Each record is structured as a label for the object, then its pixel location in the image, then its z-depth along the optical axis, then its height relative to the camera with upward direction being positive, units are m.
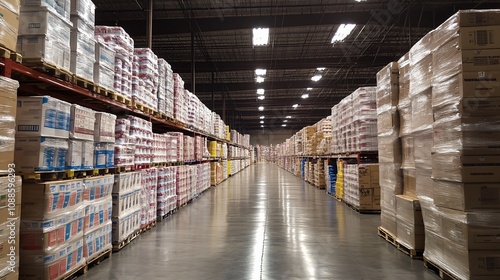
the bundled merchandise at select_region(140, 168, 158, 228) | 6.16 -0.74
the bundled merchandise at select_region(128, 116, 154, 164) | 5.84 +0.41
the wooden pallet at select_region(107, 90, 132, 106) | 4.87 +1.00
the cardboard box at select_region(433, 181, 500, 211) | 3.25 -0.38
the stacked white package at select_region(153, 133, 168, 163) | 7.19 +0.27
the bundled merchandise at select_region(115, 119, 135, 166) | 5.17 +0.27
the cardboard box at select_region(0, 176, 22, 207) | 2.78 -0.28
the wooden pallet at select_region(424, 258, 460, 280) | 3.49 -1.31
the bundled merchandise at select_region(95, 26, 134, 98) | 5.12 +1.82
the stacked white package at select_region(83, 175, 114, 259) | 4.08 -0.77
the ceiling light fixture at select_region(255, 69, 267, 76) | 18.36 +5.37
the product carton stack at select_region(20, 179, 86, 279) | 3.28 -0.77
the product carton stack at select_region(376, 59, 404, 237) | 5.12 +0.24
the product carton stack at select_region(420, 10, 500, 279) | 3.18 +0.13
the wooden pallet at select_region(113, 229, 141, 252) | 4.93 -1.35
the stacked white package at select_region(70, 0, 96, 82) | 3.97 +1.57
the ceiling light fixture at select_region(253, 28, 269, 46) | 11.77 +4.80
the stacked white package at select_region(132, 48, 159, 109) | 6.25 +1.75
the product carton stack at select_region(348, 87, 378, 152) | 8.03 +1.01
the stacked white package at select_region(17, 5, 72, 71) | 3.41 +1.39
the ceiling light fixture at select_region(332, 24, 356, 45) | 12.02 +5.08
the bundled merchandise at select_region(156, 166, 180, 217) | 7.33 -0.76
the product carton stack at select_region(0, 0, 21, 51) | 2.86 +1.28
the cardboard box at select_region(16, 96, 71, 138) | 3.34 +0.46
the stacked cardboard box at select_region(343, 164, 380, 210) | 8.00 -0.70
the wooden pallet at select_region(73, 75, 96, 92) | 3.94 +1.00
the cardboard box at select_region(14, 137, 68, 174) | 3.32 +0.06
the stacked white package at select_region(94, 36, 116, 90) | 4.52 +1.40
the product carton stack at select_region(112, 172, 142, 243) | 4.96 -0.76
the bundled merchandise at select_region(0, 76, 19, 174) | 2.82 +0.37
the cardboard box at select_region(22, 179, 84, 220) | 3.32 -0.43
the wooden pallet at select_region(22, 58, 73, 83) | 3.33 +1.00
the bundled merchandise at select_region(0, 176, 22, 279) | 2.77 -0.57
